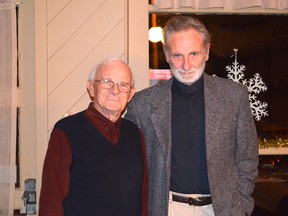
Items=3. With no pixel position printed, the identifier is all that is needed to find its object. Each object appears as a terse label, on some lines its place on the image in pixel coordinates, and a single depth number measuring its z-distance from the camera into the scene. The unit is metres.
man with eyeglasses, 1.68
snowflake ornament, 2.89
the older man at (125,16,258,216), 1.94
